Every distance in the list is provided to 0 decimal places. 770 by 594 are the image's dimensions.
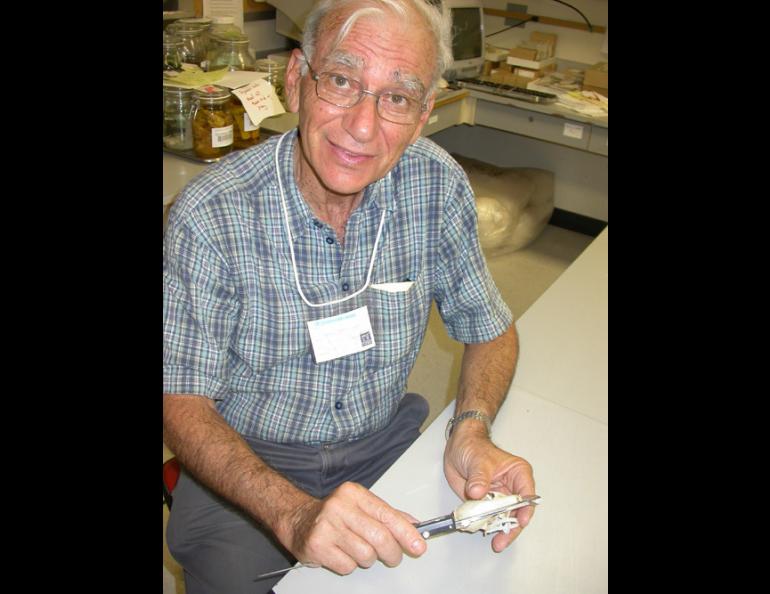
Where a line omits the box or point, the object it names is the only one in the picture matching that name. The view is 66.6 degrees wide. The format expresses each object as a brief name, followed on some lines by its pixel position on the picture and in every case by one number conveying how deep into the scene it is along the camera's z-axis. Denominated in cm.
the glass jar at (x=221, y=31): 226
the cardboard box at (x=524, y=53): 321
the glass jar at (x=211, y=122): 186
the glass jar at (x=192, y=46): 221
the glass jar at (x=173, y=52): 213
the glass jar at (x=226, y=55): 225
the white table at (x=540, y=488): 80
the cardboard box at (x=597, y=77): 304
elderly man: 102
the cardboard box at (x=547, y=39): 344
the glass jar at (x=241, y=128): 195
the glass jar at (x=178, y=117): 189
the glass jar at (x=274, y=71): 223
